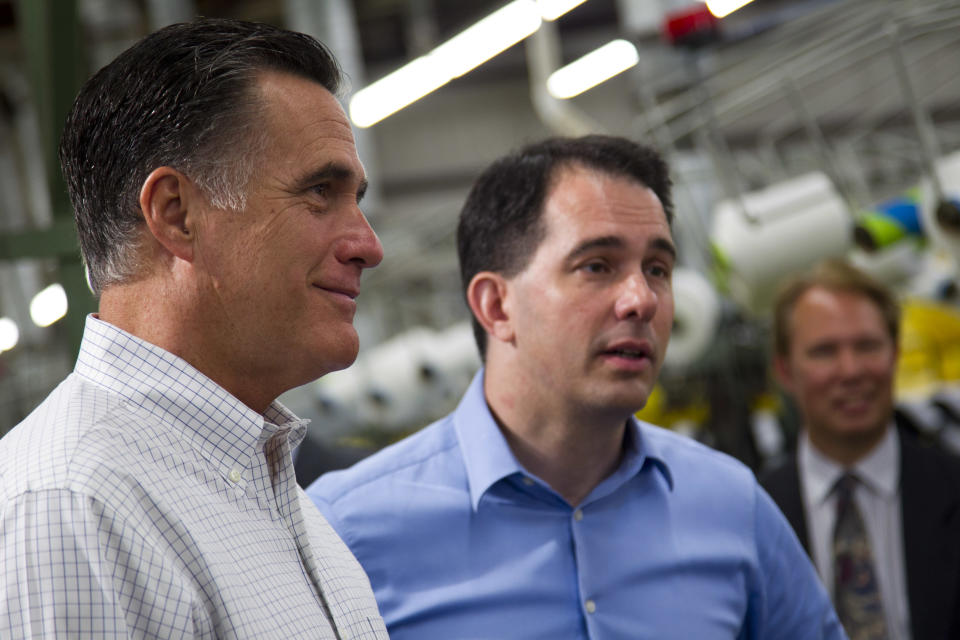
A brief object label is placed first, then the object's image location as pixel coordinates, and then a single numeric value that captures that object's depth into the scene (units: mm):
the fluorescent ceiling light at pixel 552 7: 4711
